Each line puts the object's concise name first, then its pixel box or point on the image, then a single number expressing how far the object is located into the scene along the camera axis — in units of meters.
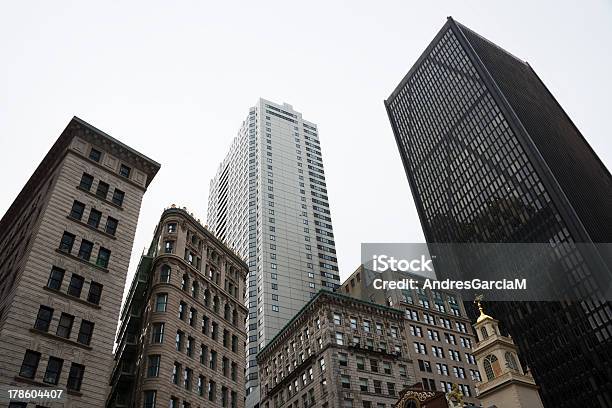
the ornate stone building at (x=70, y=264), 40.31
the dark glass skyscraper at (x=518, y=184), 123.75
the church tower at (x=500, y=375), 48.22
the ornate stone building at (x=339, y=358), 75.25
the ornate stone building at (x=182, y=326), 54.81
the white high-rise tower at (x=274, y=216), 126.12
